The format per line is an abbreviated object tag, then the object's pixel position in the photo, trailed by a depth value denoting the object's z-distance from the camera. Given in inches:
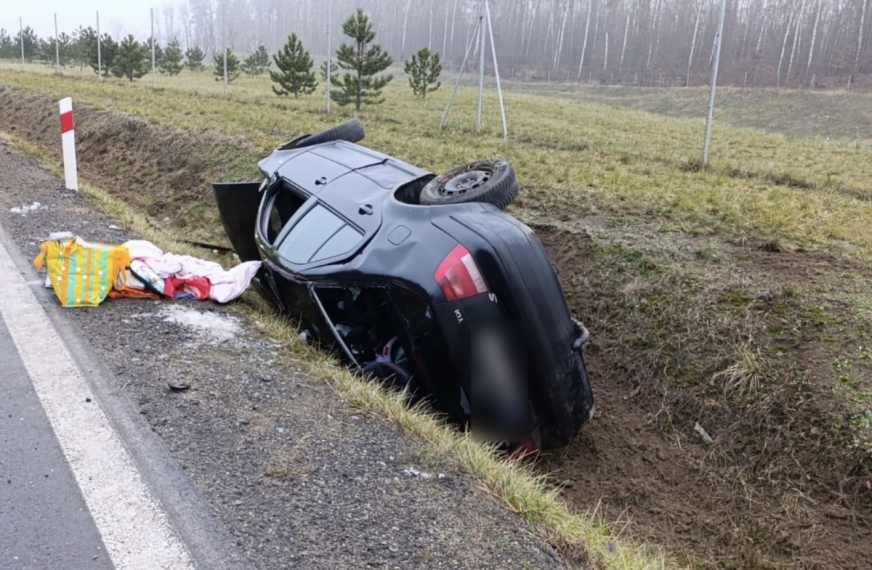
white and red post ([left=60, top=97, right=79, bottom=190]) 333.4
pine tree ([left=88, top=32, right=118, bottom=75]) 1328.7
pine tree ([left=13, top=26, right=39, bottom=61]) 1968.5
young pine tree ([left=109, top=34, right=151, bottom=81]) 1327.5
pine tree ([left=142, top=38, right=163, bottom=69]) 1649.1
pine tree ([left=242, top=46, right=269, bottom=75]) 1892.2
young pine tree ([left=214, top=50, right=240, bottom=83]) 1404.4
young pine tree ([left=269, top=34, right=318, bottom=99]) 1005.2
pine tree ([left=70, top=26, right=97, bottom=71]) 1616.6
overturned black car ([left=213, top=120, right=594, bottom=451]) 138.7
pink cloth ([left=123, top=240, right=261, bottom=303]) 187.5
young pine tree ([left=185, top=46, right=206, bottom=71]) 2012.8
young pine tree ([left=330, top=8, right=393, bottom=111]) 857.5
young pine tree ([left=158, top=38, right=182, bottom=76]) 1664.6
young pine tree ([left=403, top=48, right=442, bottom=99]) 1184.2
